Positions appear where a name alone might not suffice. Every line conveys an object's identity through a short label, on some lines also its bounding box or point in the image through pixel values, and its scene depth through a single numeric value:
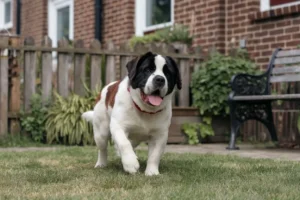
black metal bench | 7.07
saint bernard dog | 4.43
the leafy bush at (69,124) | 7.70
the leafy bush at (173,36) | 9.30
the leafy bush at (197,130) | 8.04
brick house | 8.08
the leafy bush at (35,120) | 7.79
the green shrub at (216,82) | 7.95
